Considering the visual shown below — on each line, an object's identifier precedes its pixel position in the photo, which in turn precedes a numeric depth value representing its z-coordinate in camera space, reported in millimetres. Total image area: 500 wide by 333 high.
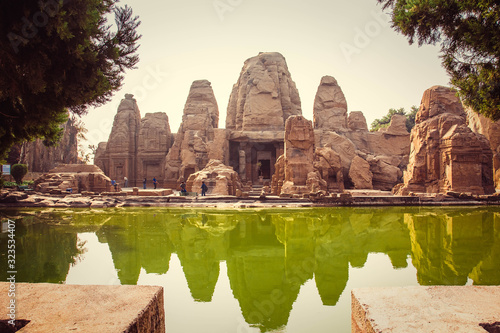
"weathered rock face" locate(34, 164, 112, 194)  21812
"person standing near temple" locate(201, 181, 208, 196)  19938
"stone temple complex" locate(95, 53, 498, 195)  19422
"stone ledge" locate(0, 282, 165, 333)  2658
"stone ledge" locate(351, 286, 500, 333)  2650
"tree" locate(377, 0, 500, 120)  5480
